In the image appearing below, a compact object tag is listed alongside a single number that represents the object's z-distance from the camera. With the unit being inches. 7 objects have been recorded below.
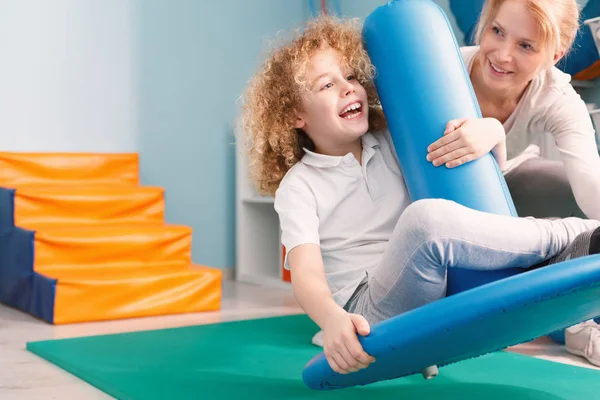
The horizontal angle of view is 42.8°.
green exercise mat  52.8
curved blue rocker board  37.4
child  45.9
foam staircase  88.5
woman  51.2
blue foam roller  50.3
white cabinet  125.9
